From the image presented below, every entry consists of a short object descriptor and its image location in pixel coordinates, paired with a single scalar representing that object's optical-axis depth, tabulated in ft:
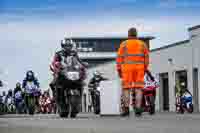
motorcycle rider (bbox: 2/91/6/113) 118.22
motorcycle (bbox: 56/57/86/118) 51.34
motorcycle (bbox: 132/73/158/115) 71.92
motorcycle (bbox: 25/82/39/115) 82.22
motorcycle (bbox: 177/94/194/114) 92.73
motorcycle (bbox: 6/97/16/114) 131.07
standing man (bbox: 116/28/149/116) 47.93
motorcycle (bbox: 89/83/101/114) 81.01
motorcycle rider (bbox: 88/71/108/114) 81.54
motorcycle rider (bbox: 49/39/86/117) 51.96
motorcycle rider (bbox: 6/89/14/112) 130.93
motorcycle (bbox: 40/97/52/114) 127.85
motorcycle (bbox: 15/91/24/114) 108.88
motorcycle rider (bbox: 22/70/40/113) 83.56
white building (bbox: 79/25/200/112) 141.49
